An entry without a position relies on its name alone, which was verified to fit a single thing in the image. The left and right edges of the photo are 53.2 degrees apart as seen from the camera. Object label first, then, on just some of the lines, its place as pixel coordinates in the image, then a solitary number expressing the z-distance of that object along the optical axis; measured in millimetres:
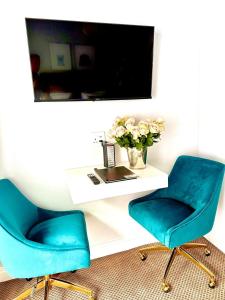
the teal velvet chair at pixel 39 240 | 1253
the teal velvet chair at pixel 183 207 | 1571
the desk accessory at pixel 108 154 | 1777
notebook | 1536
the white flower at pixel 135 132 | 1644
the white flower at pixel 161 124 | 1727
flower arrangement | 1655
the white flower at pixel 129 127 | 1658
